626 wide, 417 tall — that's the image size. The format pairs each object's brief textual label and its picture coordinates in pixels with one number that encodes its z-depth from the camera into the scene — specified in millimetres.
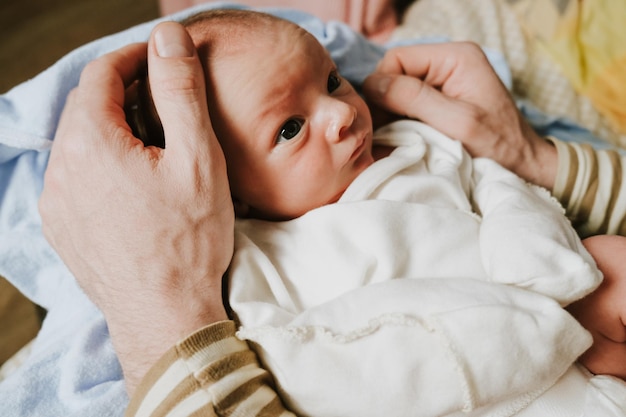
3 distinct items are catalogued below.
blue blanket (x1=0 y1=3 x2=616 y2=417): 414
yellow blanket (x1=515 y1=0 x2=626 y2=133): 559
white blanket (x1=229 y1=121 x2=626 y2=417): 349
